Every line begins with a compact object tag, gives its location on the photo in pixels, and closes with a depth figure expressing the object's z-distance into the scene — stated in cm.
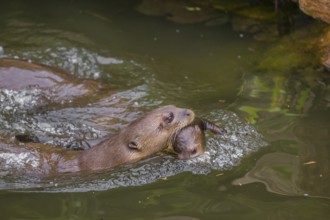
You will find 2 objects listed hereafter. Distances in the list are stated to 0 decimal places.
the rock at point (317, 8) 1063
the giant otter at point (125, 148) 840
